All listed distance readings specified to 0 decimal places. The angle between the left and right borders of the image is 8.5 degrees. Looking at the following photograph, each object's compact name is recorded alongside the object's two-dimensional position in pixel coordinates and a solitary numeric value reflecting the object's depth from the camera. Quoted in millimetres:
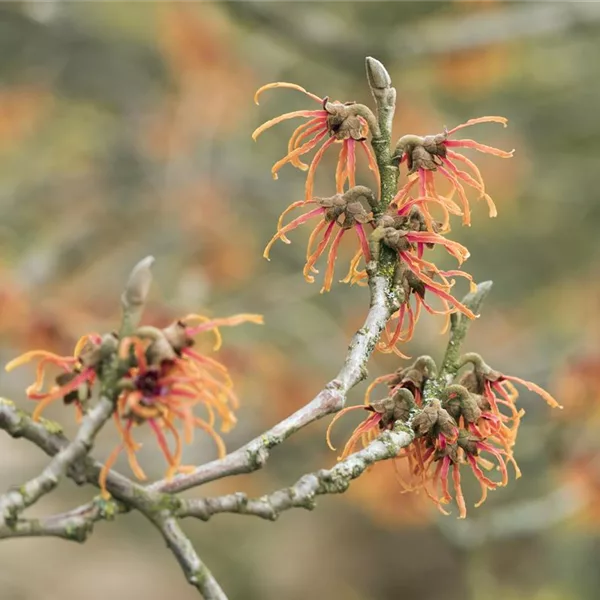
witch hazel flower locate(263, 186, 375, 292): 762
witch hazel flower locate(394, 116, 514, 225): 765
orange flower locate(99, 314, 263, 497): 724
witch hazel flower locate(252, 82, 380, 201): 764
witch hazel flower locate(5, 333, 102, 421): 729
